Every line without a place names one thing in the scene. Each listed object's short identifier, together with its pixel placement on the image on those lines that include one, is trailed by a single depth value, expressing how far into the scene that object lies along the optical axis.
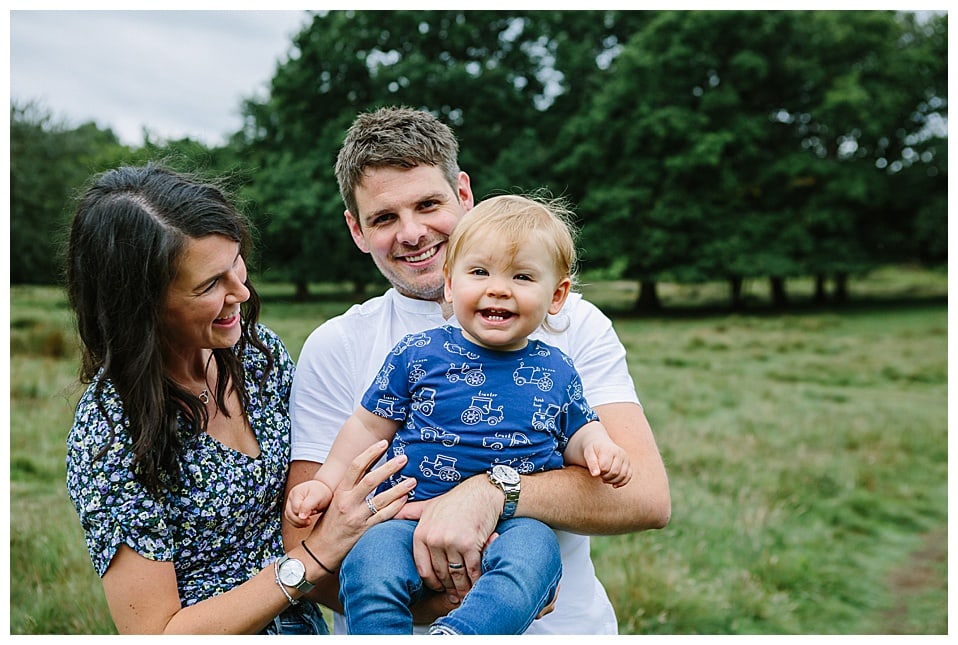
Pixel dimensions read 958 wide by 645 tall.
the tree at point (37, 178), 15.50
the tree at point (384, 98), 21.75
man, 2.39
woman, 2.20
